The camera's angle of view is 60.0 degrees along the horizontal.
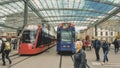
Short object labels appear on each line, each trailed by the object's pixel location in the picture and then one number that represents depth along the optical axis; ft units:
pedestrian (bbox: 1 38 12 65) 21.55
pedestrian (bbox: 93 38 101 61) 26.22
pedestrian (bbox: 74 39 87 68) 8.89
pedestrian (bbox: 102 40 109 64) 24.40
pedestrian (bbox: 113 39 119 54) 39.08
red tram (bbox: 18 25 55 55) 34.34
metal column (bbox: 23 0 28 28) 48.88
